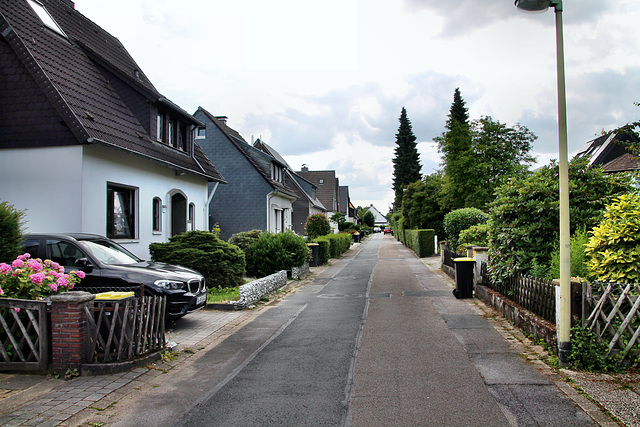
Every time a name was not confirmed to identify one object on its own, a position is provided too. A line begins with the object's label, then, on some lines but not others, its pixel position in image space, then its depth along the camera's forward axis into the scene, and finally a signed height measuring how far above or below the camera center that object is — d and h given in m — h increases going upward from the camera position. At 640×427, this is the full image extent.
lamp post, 6.06 +0.25
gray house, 27.67 +2.33
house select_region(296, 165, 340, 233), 62.56 +5.33
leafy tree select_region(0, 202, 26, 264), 7.59 -0.14
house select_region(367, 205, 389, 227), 161.96 +2.29
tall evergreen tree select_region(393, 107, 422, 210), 79.44 +11.23
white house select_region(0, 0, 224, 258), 11.00 +2.31
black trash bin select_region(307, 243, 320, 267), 23.14 -1.46
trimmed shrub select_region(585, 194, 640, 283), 6.47 -0.35
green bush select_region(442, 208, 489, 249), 22.23 +0.12
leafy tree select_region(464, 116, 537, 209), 28.08 +4.20
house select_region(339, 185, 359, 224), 87.63 +3.99
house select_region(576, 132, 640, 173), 28.03 +5.70
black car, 8.28 -0.83
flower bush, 6.20 -0.72
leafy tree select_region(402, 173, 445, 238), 35.66 +1.27
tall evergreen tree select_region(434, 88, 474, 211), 28.37 +3.67
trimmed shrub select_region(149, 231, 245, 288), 12.67 -0.84
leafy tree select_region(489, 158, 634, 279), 9.10 +0.29
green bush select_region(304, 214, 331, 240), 30.62 -0.13
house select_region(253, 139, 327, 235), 39.44 +1.74
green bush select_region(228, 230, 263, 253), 17.42 -0.55
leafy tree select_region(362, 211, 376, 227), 109.77 +1.09
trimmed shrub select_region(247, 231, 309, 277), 16.34 -1.02
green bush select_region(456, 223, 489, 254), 14.86 -0.57
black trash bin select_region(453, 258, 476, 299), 12.48 -1.52
